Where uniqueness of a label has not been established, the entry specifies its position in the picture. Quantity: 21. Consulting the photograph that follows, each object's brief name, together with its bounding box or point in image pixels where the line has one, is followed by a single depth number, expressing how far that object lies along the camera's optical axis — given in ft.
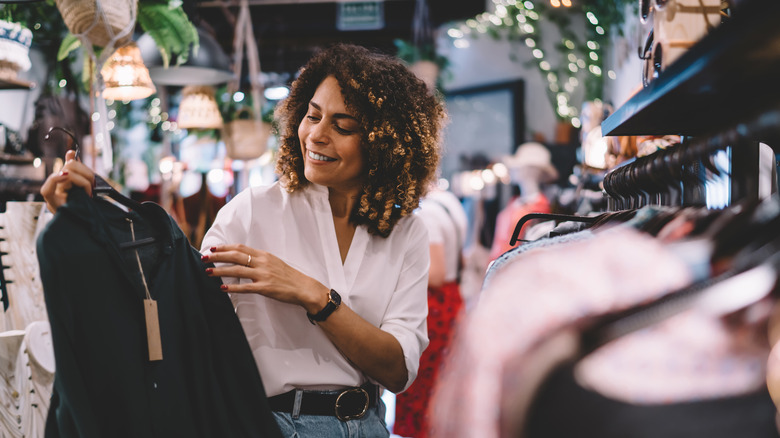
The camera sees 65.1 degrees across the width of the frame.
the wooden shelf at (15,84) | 7.09
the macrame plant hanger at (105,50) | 6.63
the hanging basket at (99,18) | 6.45
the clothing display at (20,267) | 5.63
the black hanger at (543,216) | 4.85
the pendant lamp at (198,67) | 10.69
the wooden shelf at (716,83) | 2.12
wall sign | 20.29
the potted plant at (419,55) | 22.22
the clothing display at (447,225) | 11.73
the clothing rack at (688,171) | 2.54
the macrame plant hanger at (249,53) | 13.32
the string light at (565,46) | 16.71
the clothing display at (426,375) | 11.46
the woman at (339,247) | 4.88
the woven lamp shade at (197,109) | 13.21
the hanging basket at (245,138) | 13.66
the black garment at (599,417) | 1.97
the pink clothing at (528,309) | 2.13
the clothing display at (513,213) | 14.84
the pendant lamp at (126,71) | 8.38
